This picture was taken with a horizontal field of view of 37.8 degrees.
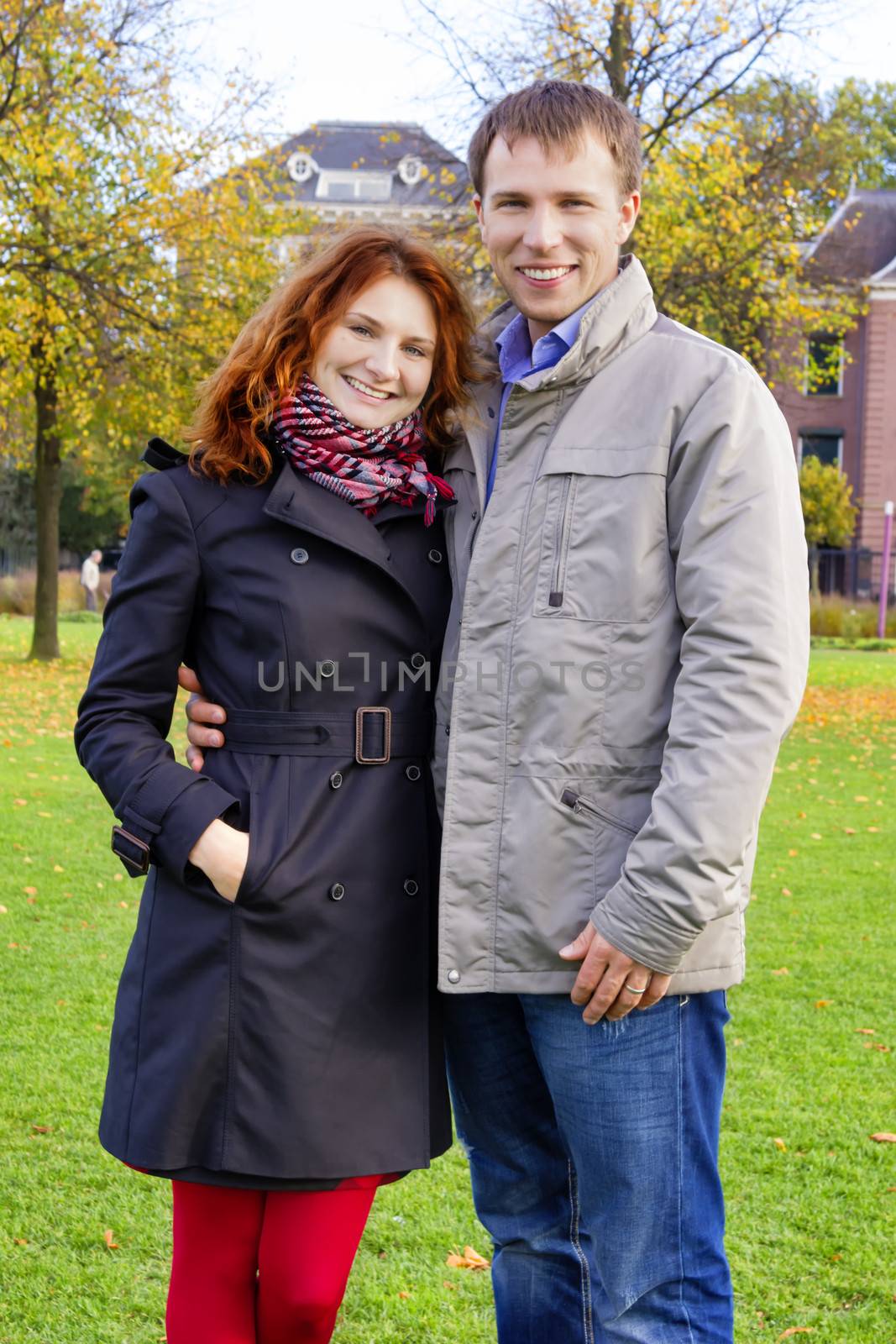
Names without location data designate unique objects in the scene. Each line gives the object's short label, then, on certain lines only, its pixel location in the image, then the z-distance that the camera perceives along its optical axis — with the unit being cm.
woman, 224
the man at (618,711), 202
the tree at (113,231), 1554
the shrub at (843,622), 2744
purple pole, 2767
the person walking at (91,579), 3166
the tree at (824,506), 3422
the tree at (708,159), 1432
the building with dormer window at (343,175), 4444
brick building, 3769
